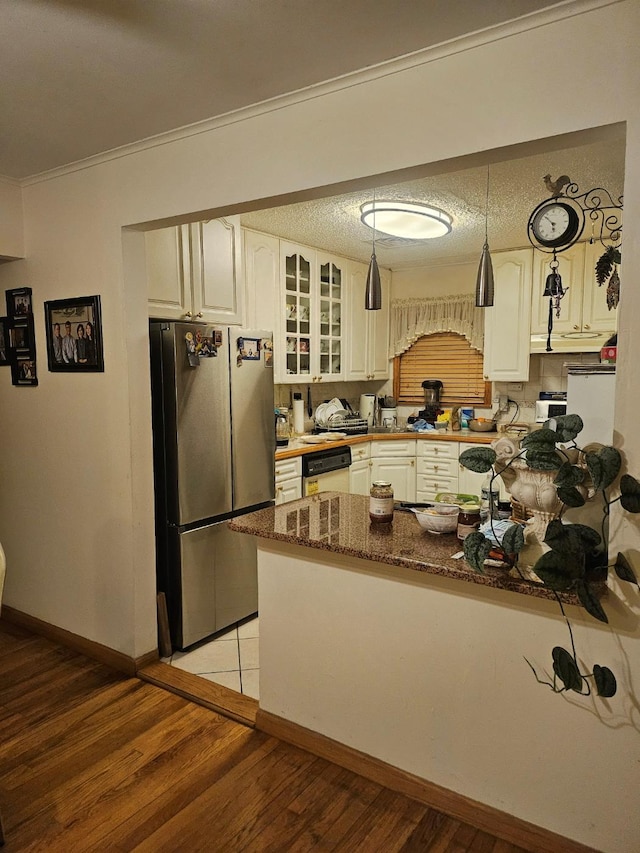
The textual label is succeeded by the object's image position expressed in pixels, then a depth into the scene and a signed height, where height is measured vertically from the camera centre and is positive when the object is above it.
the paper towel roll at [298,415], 4.83 -0.33
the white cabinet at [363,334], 5.16 +0.38
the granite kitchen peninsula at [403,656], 1.79 -0.98
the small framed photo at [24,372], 3.08 +0.03
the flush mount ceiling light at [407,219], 3.39 +0.95
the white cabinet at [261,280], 4.02 +0.67
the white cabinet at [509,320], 4.66 +0.44
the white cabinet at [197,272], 2.97 +0.56
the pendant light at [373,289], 2.74 +0.40
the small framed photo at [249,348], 3.21 +0.15
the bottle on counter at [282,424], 4.60 -0.40
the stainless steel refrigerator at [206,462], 2.91 -0.46
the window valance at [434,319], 5.26 +0.51
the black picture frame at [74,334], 2.77 +0.21
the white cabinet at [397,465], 5.03 -0.79
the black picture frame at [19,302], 3.05 +0.40
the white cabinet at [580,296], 4.38 +0.58
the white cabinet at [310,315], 4.39 +0.47
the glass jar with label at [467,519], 1.99 -0.50
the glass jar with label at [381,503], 2.16 -0.48
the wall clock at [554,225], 1.89 +0.49
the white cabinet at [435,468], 4.97 -0.82
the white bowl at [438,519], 2.07 -0.52
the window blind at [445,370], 5.36 +0.04
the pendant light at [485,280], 2.55 +0.41
